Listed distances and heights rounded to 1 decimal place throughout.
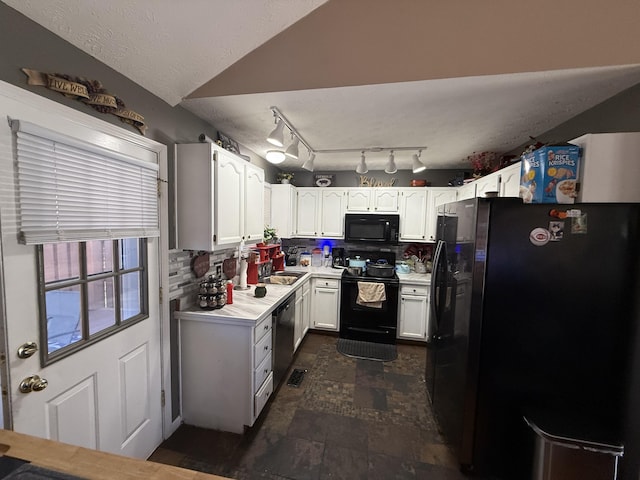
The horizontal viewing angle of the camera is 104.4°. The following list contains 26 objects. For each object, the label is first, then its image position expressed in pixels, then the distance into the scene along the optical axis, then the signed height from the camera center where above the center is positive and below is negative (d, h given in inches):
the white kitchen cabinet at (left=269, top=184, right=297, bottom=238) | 141.2 +8.9
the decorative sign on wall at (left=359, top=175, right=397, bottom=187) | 149.0 +26.3
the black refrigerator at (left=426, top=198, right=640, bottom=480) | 51.8 -21.6
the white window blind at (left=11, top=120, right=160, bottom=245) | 38.6 +5.6
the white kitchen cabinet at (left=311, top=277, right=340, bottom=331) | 133.8 -42.2
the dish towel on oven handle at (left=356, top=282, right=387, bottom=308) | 122.9 -33.6
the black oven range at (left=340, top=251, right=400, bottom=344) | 124.3 -40.8
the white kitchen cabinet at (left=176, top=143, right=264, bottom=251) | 69.5 +7.9
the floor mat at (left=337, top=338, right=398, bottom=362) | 115.5 -60.1
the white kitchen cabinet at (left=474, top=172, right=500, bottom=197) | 83.1 +16.6
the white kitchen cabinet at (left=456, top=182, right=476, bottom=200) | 105.1 +17.4
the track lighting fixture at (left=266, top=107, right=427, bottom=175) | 71.2 +27.6
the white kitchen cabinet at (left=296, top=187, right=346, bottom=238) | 145.4 +7.8
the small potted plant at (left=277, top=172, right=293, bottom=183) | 144.6 +27.8
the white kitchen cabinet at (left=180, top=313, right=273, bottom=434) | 70.7 -43.9
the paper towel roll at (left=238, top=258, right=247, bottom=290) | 99.8 -21.0
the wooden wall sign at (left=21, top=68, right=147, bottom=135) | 40.7 +23.4
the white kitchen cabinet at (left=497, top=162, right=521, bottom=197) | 70.2 +14.8
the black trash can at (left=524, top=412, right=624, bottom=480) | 48.7 -43.7
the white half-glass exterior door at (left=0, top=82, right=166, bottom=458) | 37.4 -29.1
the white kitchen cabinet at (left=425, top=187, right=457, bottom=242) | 132.6 +14.7
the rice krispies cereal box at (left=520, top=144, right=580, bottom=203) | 53.0 +12.5
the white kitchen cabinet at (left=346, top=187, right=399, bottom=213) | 139.6 +15.2
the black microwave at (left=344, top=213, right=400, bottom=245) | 138.2 -0.7
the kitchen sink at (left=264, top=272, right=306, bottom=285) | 114.7 -25.5
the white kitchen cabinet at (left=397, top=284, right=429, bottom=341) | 124.6 -42.9
